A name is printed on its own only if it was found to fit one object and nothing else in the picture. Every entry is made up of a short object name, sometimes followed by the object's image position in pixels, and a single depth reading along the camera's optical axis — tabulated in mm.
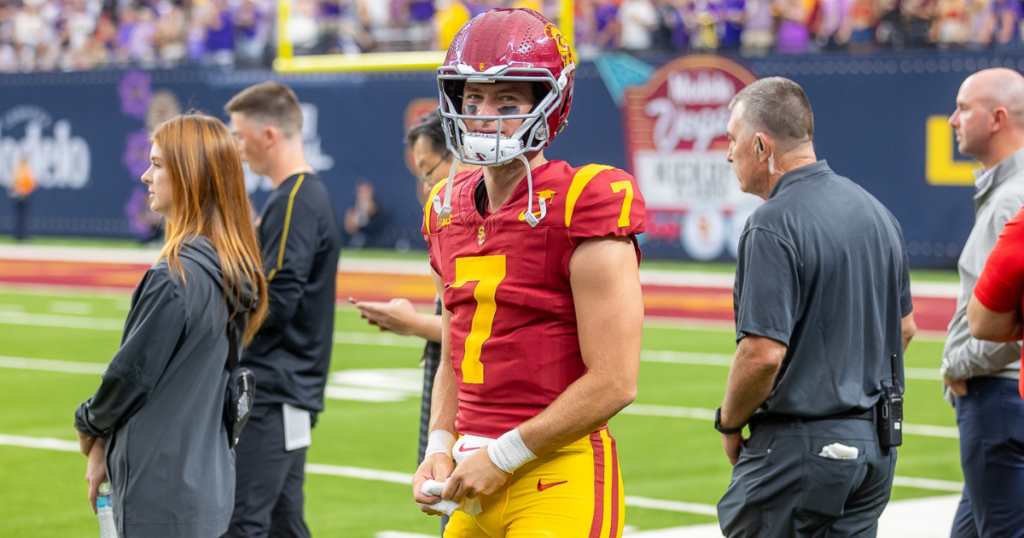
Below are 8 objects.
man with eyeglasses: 9492
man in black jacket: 9937
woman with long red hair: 7512
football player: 6055
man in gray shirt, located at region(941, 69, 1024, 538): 9430
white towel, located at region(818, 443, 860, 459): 7840
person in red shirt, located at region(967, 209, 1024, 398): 7398
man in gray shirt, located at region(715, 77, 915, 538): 7844
